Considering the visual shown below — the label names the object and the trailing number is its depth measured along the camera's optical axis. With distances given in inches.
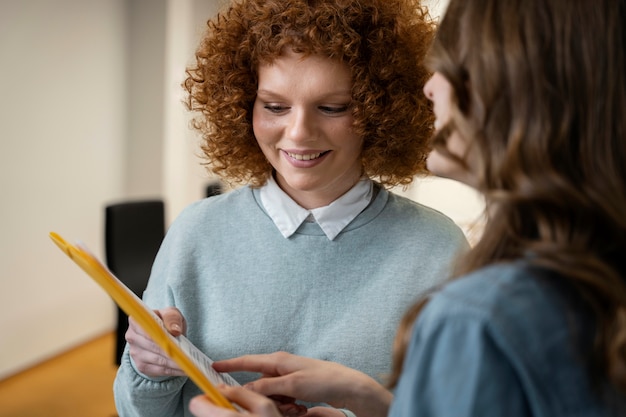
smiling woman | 57.7
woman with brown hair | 30.2
